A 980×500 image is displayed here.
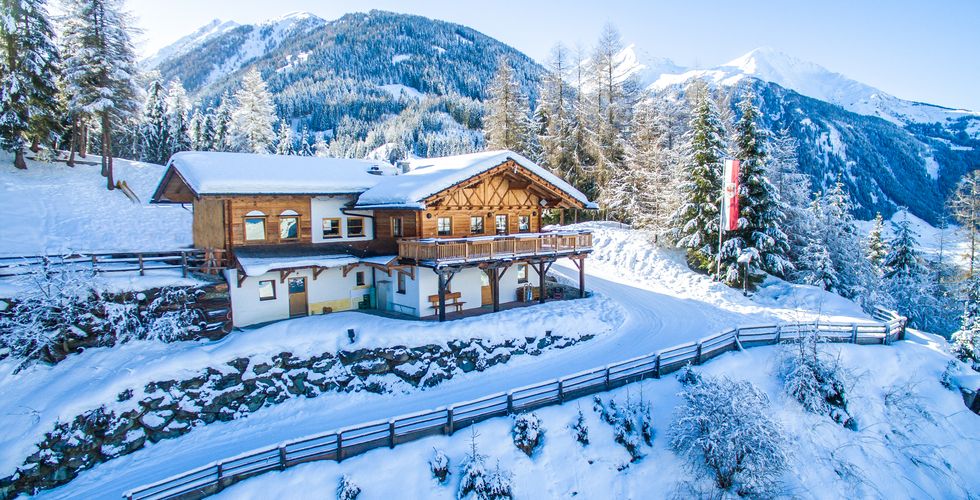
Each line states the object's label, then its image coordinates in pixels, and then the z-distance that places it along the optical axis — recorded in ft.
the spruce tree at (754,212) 93.81
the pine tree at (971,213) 94.38
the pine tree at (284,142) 215.28
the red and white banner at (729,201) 80.96
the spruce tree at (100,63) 102.42
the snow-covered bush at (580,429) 48.93
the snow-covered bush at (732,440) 41.60
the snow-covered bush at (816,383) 53.26
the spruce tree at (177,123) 189.16
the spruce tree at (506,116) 141.59
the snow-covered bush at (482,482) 42.01
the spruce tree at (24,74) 101.09
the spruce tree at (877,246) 141.18
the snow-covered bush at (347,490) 40.16
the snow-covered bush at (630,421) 48.52
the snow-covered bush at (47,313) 48.01
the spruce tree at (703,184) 98.07
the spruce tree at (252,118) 151.33
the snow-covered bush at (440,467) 43.50
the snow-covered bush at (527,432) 47.26
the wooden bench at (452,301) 71.56
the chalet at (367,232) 65.41
